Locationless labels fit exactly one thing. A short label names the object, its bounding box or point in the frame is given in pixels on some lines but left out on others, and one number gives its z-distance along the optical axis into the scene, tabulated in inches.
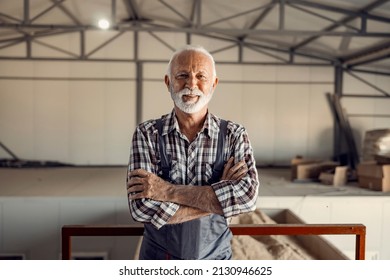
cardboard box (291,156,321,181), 177.5
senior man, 39.7
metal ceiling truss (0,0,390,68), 148.2
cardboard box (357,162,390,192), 142.2
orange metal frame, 40.6
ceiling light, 149.4
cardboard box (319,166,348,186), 160.6
